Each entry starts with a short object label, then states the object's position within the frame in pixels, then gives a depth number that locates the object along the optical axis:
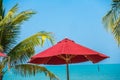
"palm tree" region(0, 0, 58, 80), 12.29
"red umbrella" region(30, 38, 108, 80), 8.05
